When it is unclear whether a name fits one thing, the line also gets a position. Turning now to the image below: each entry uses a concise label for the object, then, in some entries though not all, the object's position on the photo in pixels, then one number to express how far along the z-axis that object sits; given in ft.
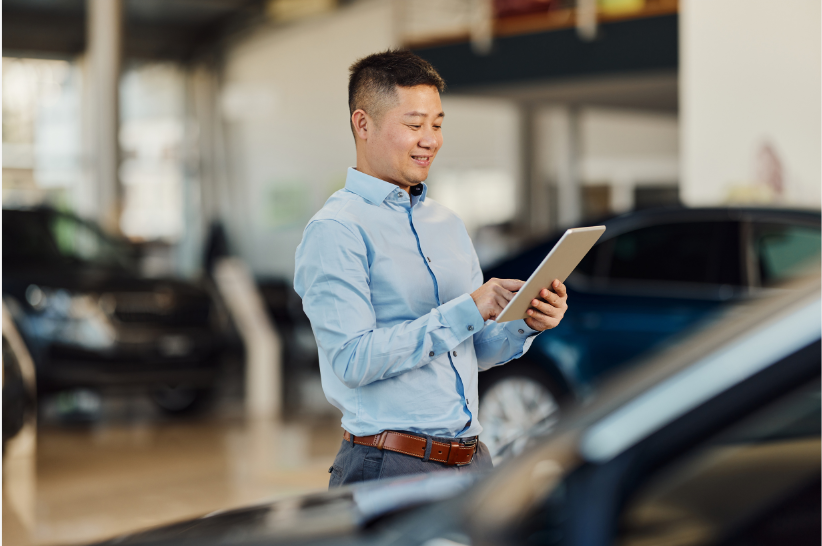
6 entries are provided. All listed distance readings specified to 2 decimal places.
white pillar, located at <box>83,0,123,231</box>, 47.34
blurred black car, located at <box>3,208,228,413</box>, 25.70
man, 6.73
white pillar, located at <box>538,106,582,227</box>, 52.80
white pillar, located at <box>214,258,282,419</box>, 28.55
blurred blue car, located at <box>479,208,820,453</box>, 17.13
